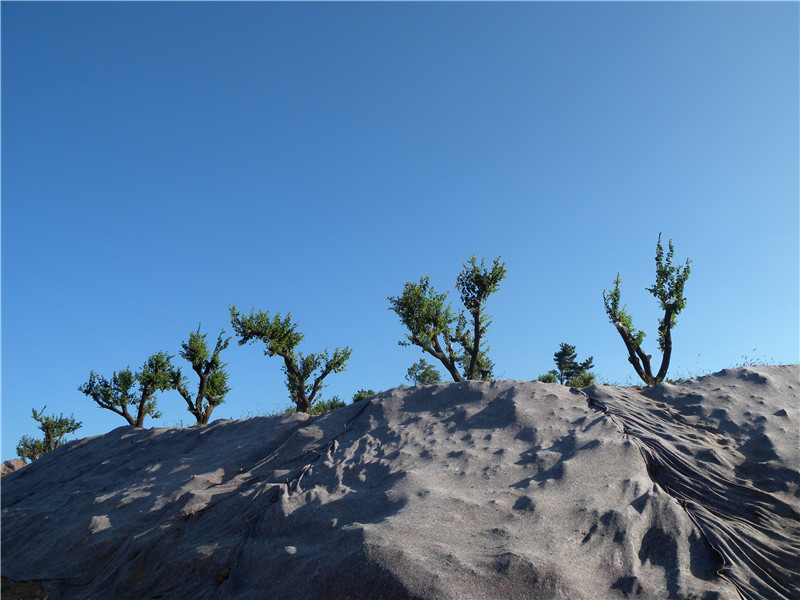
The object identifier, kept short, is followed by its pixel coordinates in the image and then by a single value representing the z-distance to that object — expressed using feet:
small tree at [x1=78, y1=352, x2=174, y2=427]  99.55
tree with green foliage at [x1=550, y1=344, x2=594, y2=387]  171.42
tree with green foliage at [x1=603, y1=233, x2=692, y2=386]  71.41
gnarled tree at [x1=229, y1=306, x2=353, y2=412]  90.84
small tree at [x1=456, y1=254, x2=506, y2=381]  80.64
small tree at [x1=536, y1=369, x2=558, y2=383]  122.96
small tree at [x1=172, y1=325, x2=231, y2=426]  91.86
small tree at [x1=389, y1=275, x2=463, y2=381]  83.20
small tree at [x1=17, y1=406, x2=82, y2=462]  131.64
